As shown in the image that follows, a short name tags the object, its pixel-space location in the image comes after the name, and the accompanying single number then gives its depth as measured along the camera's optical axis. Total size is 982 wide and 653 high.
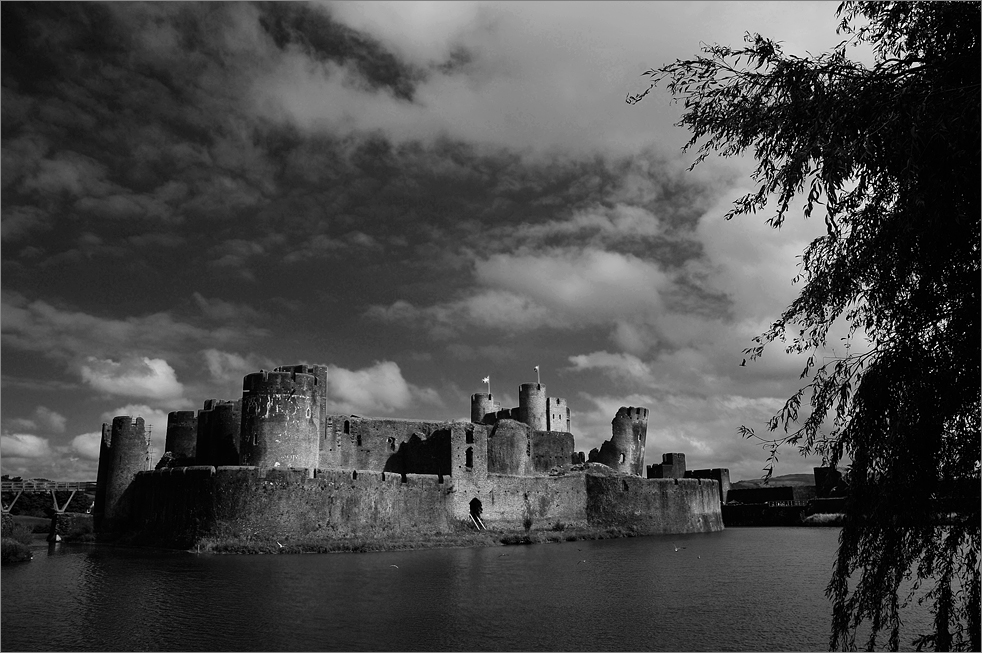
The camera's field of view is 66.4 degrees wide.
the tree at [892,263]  9.30
